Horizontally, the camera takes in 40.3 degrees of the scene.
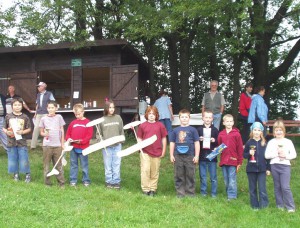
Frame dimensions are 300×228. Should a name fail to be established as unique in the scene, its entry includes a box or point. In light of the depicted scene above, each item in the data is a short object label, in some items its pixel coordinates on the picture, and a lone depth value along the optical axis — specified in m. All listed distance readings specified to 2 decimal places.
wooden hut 12.11
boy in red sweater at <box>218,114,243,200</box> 6.17
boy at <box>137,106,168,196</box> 6.43
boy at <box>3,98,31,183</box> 6.98
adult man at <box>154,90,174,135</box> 10.66
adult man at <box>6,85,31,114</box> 9.90
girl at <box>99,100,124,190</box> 6.82
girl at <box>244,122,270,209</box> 5.77
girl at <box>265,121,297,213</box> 5.57
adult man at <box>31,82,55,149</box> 9.55
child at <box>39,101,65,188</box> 6.71
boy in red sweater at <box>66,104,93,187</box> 6.84
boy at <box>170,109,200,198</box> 6.28
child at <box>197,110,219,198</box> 6.46
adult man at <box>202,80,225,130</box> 9.51
